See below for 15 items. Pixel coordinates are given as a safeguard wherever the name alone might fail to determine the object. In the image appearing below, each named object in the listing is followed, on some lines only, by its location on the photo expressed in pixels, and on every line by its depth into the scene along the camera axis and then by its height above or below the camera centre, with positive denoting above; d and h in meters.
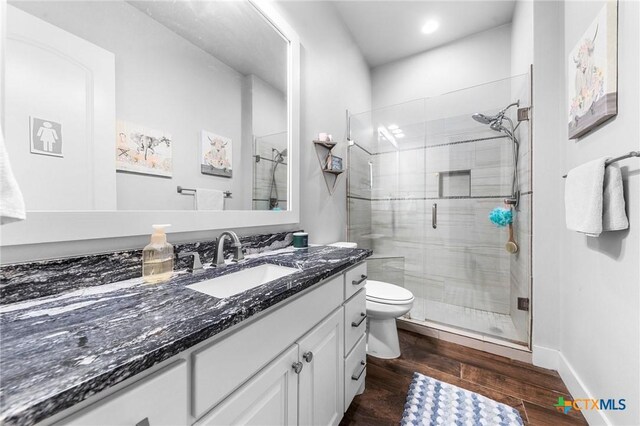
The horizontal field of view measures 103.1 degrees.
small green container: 1.60 -0.18
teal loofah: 2.14 -0.05
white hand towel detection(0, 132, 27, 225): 0.47 +0.03
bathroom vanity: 0.38 -0.27
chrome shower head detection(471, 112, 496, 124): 2.21 +0.81
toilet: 1.69 -0.77
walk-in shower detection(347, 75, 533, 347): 2.17 +0.09
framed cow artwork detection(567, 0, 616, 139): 1.05 +0.64
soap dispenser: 0.89 -0.17
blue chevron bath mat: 1.28 -1.06
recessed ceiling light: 2.42 +1.80
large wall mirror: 0.72 +0.37
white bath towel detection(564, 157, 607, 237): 1.06 +0.06
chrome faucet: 1.11 -0.17
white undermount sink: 0.94 -0.29
